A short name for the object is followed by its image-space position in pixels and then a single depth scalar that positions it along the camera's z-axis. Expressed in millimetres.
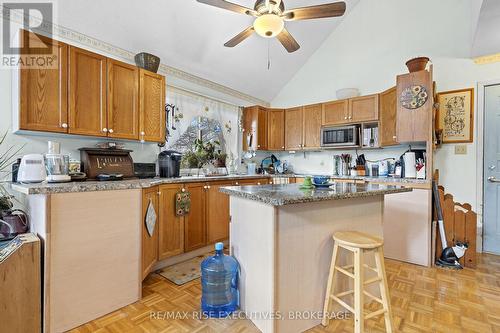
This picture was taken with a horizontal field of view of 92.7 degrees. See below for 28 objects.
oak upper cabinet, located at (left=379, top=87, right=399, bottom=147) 3199
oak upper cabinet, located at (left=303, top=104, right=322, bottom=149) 4219
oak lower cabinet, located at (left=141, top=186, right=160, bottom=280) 2100
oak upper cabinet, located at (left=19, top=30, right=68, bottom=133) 1835
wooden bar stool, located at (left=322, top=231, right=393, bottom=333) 1438
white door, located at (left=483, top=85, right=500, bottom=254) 2994
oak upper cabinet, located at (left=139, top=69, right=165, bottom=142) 2557
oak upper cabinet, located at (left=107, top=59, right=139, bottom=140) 2316
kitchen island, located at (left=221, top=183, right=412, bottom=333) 1513
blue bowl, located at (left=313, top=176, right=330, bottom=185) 1983
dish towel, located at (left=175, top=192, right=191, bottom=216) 2658
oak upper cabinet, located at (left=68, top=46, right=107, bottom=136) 2066
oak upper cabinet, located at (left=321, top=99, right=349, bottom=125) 3875
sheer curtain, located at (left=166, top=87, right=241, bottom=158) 3430
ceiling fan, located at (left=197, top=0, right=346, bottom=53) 2072
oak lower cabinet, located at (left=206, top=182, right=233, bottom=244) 3072
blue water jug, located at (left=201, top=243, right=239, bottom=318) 1818
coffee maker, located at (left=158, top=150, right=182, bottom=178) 2906
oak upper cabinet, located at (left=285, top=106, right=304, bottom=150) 4461
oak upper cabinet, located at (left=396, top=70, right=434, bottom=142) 2693
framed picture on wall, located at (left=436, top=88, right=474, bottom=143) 3100
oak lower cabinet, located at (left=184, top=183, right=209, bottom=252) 2803
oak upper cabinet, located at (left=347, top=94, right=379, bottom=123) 3537
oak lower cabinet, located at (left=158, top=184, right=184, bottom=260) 2500
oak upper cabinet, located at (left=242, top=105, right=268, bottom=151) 4477
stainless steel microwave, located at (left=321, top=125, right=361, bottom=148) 3725
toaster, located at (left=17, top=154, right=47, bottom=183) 1729
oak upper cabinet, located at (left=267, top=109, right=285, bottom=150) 4676
